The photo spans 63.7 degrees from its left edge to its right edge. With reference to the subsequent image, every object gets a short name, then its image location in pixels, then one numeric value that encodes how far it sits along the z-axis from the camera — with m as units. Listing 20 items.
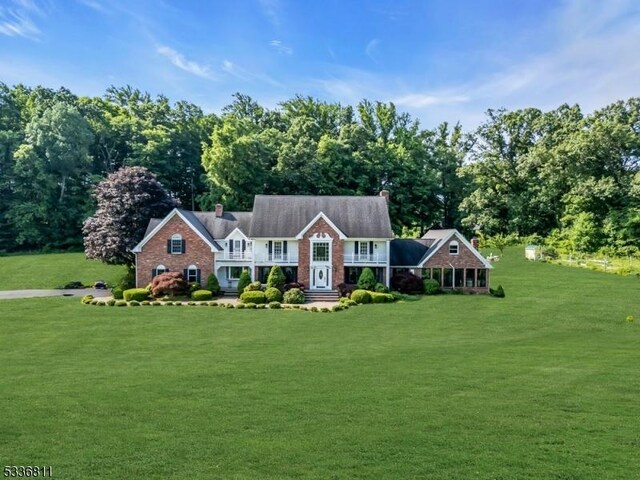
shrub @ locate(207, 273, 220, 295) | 35.62
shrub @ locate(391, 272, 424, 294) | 36.03
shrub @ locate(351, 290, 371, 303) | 33.03
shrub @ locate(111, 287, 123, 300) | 34.47
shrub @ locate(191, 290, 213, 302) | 33.81
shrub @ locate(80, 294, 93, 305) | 32.43
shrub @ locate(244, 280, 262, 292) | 35.03
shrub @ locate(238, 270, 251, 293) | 35.89
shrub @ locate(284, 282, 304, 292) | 35.72
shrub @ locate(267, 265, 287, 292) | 35.28
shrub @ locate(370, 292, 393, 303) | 33.06
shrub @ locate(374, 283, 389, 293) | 35.00
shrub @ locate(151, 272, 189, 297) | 34.53
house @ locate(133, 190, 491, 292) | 37.25
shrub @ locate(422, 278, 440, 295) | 35.78
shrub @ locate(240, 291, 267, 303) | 32.59
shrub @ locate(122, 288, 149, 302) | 33.41
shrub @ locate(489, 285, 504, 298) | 34.59
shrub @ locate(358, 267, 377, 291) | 35.53
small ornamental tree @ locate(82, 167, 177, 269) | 39.66
